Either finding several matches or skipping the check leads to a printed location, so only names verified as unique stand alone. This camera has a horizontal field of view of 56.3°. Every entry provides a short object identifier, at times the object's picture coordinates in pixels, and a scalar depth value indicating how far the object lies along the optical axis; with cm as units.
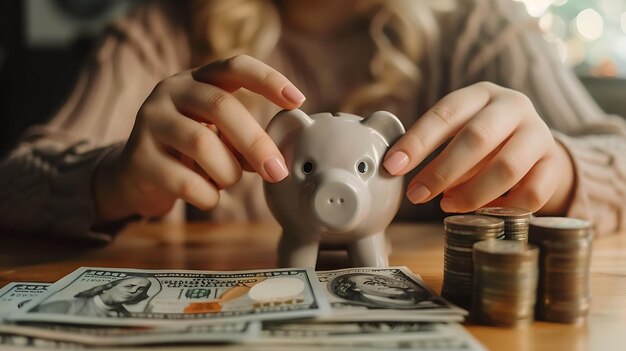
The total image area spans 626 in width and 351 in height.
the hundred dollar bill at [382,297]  51
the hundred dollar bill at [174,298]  51
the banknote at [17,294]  57
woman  68
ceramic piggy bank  61
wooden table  52
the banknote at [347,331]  48
